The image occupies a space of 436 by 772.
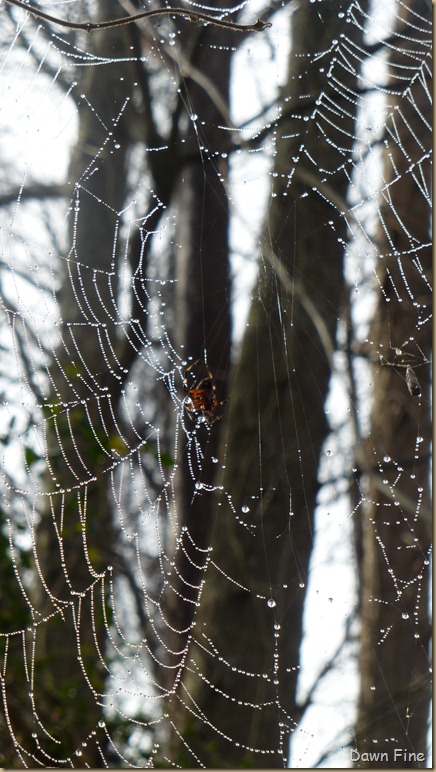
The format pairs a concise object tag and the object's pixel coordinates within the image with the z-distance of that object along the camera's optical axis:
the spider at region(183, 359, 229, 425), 5.12
